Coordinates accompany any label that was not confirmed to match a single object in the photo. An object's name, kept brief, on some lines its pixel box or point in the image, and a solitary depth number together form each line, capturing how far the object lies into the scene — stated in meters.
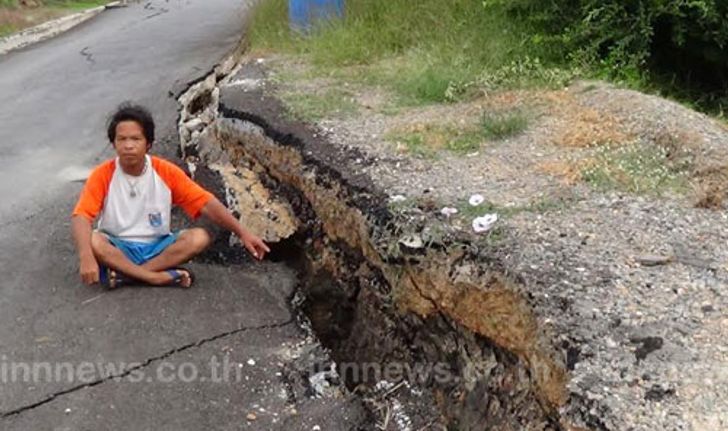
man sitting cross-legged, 4.45
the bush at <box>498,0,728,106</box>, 6.47
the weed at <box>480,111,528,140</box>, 5.30
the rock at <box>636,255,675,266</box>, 3.59
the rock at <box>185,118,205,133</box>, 7.22
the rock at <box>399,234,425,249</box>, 4.08
